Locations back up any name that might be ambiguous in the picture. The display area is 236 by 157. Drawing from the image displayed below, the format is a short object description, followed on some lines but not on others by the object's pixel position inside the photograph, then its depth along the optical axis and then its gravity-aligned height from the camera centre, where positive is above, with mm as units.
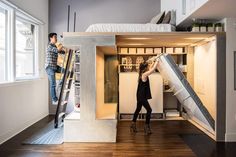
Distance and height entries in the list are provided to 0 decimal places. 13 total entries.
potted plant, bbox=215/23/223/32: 3106 +966
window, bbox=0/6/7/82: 3111 +649
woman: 3429 -305
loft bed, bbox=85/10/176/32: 3290 +1045
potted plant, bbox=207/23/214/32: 3164 +987
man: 3686 +358
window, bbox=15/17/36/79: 3681 +702
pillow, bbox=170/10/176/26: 3833 +1407
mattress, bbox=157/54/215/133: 3102 -316
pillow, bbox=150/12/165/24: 3767 +1386
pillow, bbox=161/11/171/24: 3759 +1362
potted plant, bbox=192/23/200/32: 3229 +1004
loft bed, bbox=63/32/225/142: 2993 -197
